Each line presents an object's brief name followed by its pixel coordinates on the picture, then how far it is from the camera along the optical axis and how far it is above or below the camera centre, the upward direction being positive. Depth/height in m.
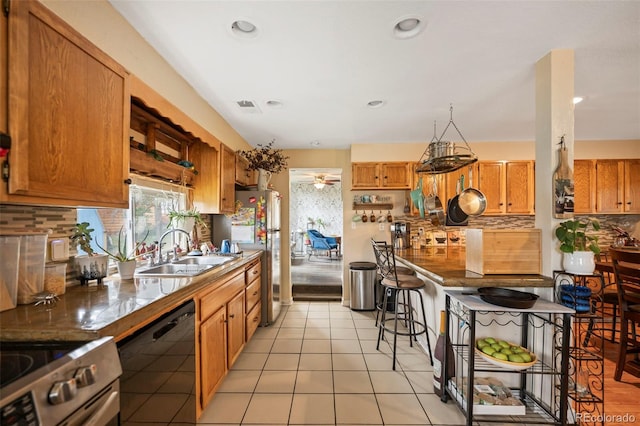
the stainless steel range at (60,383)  0.65 -0.45
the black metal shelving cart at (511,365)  1.62 -0.98
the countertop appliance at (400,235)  3.80 -0.28
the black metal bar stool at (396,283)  2.47 -0.64
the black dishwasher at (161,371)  1.08 -0.72
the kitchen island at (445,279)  1.73 -0.45
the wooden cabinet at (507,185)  3.83 +0.42
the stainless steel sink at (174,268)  2.04 -0.44
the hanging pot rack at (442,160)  2.20 +0.46
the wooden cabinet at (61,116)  0.93 +0.40
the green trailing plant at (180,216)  2.53 -0.02
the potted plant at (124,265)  1.68 -0.32
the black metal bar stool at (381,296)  3.83 -1.16
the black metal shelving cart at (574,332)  1.64 -0.76
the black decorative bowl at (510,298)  1.58 -0.50
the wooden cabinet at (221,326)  1.72 -0.87
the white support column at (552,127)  1.79 +0.59
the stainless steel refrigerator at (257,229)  3.33 -0.18
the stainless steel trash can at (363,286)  3.88 -1.03
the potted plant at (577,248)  1.66 -0.20
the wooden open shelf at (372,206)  4.16 +0.13
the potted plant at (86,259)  1.49 -0.25
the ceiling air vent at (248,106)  2.63 +1.08
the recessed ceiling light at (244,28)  1.59 +1.11
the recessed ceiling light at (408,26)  1.55 +1.11
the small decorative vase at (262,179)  3.58 +0.47
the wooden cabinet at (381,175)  3.97 +0.58
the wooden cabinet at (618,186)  3.75 +0.41
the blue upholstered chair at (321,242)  7.93 -0.80
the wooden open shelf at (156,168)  1.83 +0.35
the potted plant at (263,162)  3.54 +0.68
